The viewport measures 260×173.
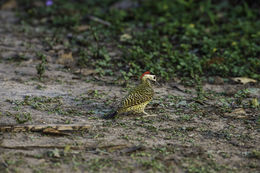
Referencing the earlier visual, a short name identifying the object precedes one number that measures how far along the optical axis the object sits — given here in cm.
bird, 1241
